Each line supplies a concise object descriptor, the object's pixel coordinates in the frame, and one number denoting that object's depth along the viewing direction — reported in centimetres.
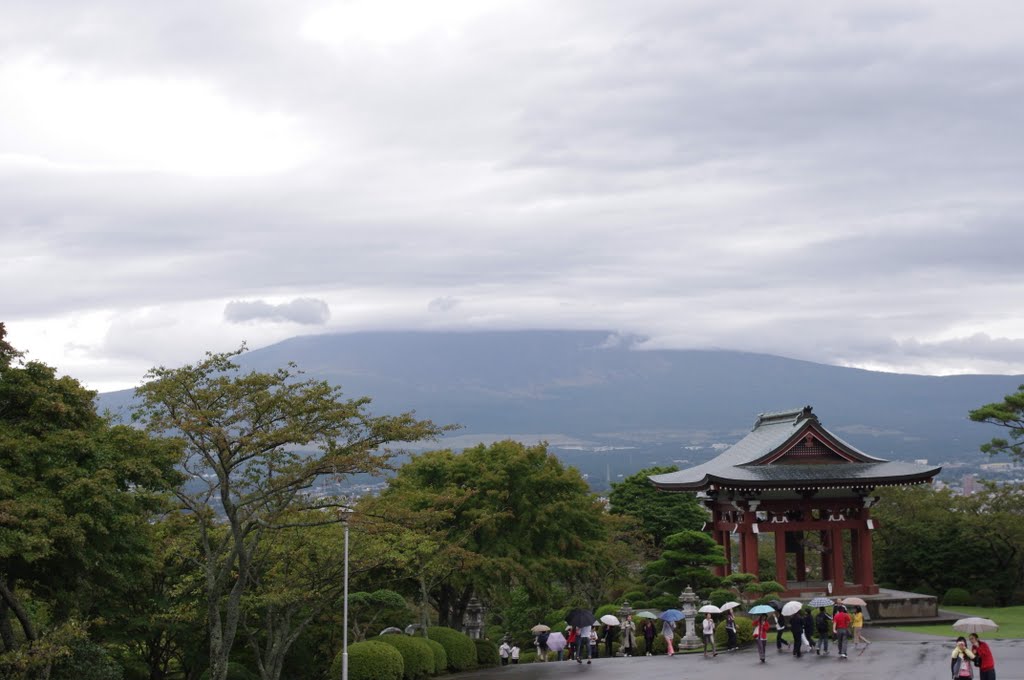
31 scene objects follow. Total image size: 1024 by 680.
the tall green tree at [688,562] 4100
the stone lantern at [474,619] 4628
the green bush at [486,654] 3857
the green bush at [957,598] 5119
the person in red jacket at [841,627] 3197
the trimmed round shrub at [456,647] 3622
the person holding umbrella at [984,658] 2347
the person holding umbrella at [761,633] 3256
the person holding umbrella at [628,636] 3872
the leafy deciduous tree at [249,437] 2831
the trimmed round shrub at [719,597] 3797
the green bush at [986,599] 5125
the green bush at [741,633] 3750
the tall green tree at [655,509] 5884
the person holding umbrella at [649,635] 3803
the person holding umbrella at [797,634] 3328
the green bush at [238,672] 3572
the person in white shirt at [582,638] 3462
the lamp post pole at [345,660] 2841
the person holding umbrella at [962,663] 2328
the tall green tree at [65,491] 2411
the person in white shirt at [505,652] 4334
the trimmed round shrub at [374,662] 3078
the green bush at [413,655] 3269
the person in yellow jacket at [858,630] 3472
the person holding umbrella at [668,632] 3712
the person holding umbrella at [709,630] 3509
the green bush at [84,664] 2664
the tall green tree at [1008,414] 5131
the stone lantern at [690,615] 3797
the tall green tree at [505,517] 4184
